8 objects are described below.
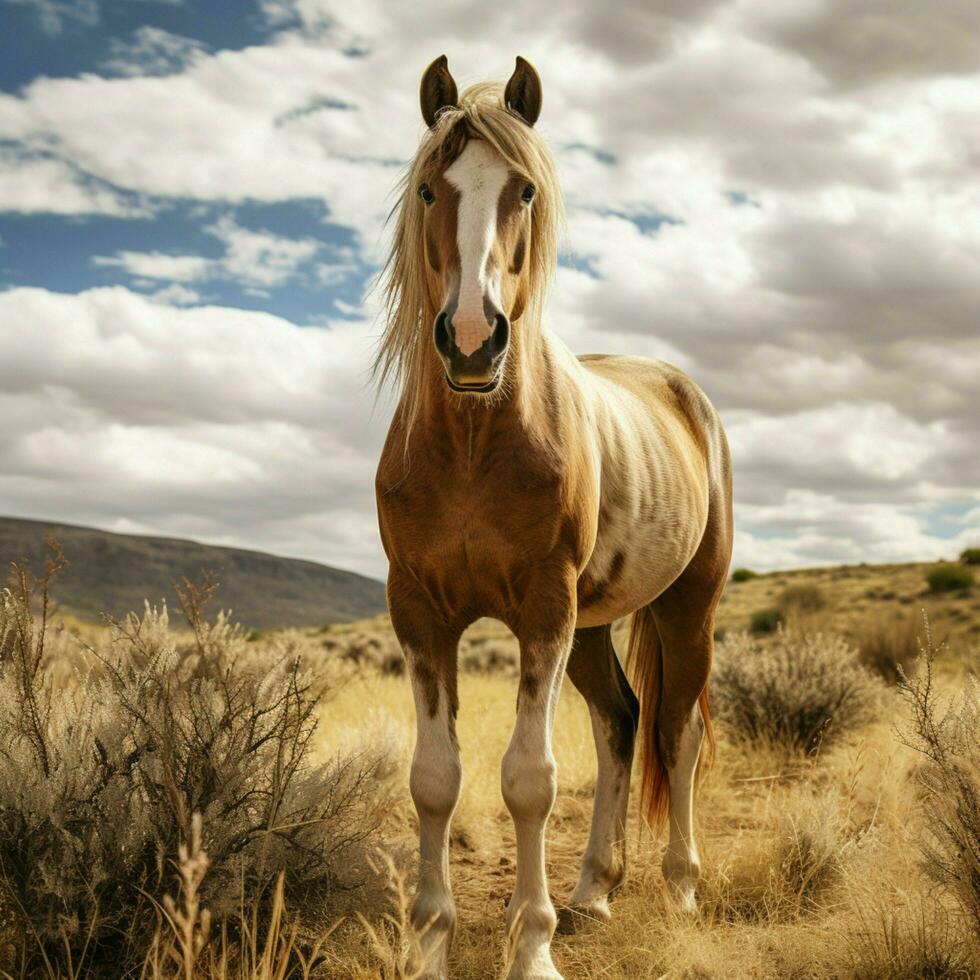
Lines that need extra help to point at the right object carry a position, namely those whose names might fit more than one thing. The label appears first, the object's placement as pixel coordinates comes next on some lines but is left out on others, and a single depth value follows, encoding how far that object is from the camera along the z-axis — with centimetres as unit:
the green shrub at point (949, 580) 3030
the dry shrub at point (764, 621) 2570
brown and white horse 328
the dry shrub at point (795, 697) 843
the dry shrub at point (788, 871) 449
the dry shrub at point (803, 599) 2880
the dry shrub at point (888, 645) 1419
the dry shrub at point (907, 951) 337
